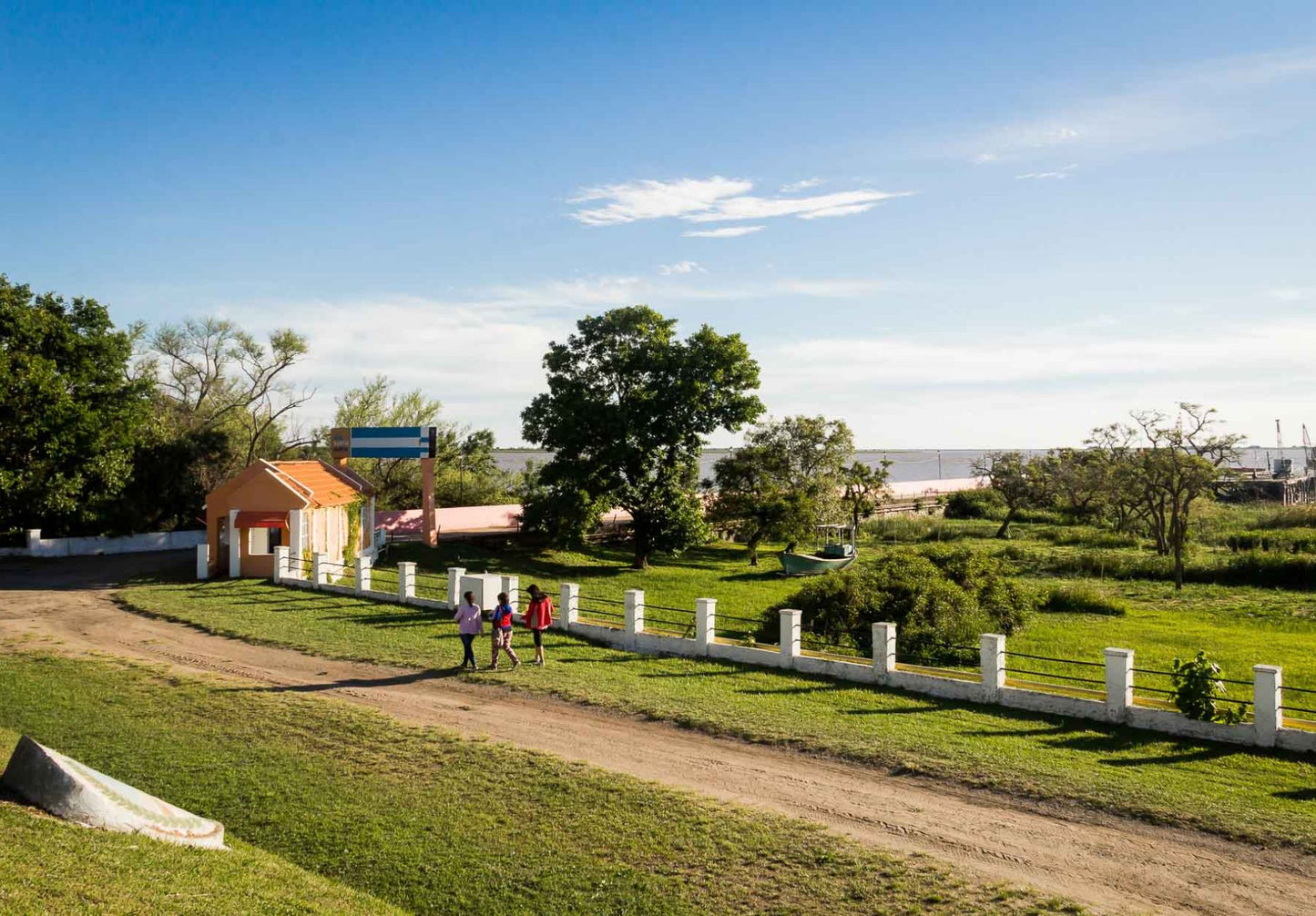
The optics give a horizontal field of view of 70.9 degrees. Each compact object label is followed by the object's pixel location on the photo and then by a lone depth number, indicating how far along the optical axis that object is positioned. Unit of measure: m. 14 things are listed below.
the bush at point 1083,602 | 26.36
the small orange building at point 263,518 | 27.39
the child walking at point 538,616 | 17.05
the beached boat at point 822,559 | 35.38
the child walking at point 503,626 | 16.69
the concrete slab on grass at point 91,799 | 8.01
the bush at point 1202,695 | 12.95
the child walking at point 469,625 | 16.70
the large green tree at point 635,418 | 34.81
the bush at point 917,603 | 20.00
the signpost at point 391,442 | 37.09
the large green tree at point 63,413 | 30.83
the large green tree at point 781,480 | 39.56
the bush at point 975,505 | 63.50
